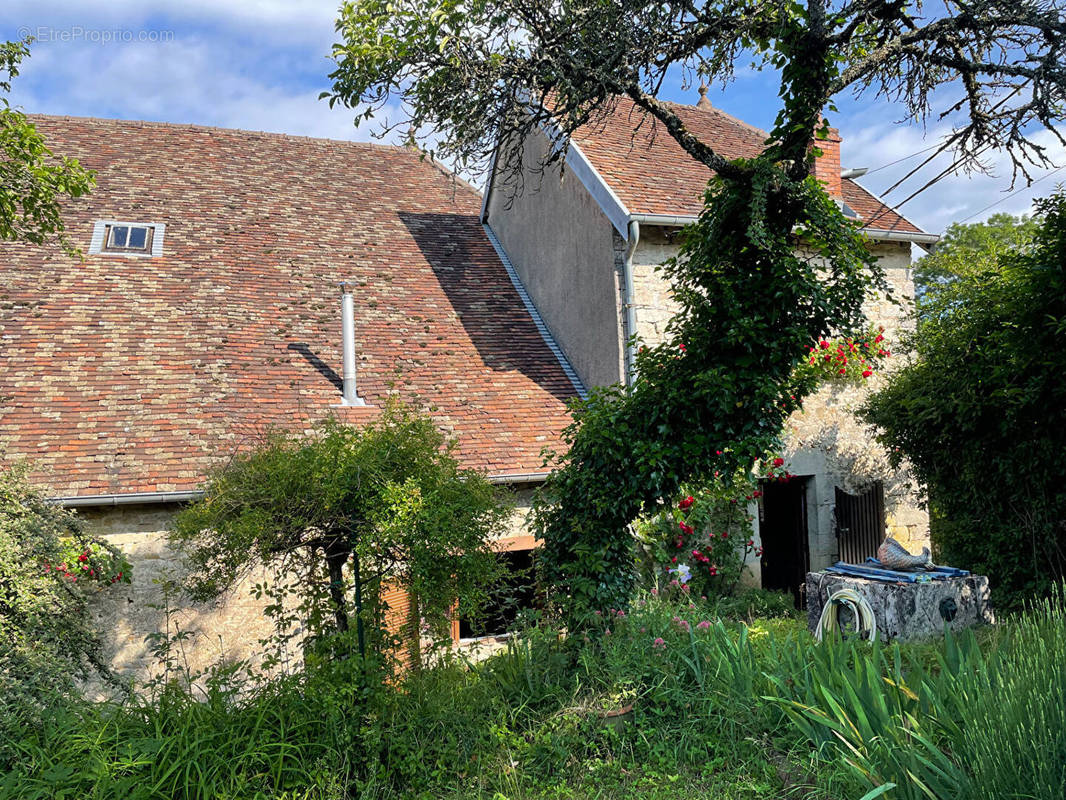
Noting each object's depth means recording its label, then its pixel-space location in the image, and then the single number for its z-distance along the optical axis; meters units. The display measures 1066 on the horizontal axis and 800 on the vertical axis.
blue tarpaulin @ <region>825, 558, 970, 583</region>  6.66
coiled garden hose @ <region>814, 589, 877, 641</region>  6.28
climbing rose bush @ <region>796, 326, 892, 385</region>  9.09
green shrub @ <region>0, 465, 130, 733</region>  4.30
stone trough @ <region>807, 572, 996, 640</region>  6.49
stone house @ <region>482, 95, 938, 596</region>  8.80
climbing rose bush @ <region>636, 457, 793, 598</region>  8.20
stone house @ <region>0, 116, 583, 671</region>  6.77
